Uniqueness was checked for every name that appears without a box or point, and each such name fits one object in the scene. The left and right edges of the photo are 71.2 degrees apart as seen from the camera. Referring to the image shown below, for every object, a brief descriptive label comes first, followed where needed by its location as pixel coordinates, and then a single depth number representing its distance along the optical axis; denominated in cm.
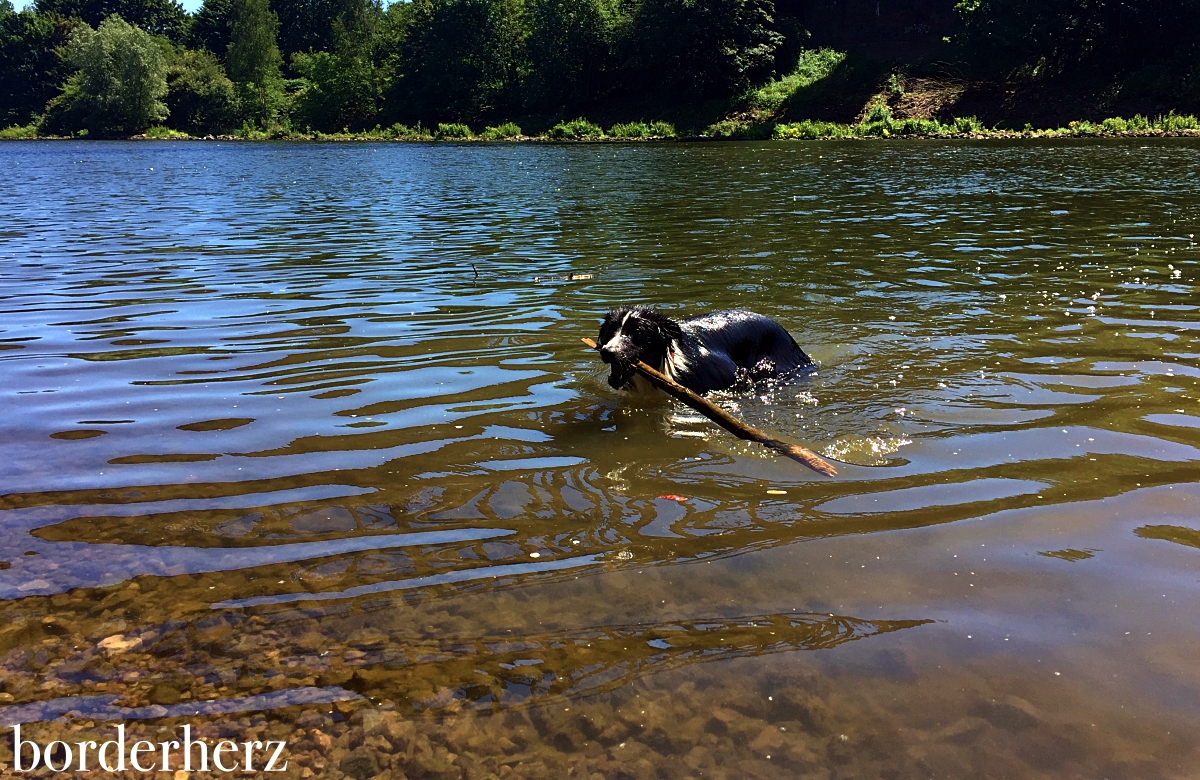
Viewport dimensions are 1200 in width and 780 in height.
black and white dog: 697
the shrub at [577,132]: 6878
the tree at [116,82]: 8975
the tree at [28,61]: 11625
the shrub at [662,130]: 6341
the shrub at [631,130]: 6562
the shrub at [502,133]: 7444
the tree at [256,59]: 10075
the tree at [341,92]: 9481
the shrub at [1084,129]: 4778
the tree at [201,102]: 9781
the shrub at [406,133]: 8288
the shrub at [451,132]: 7712
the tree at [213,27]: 12575
